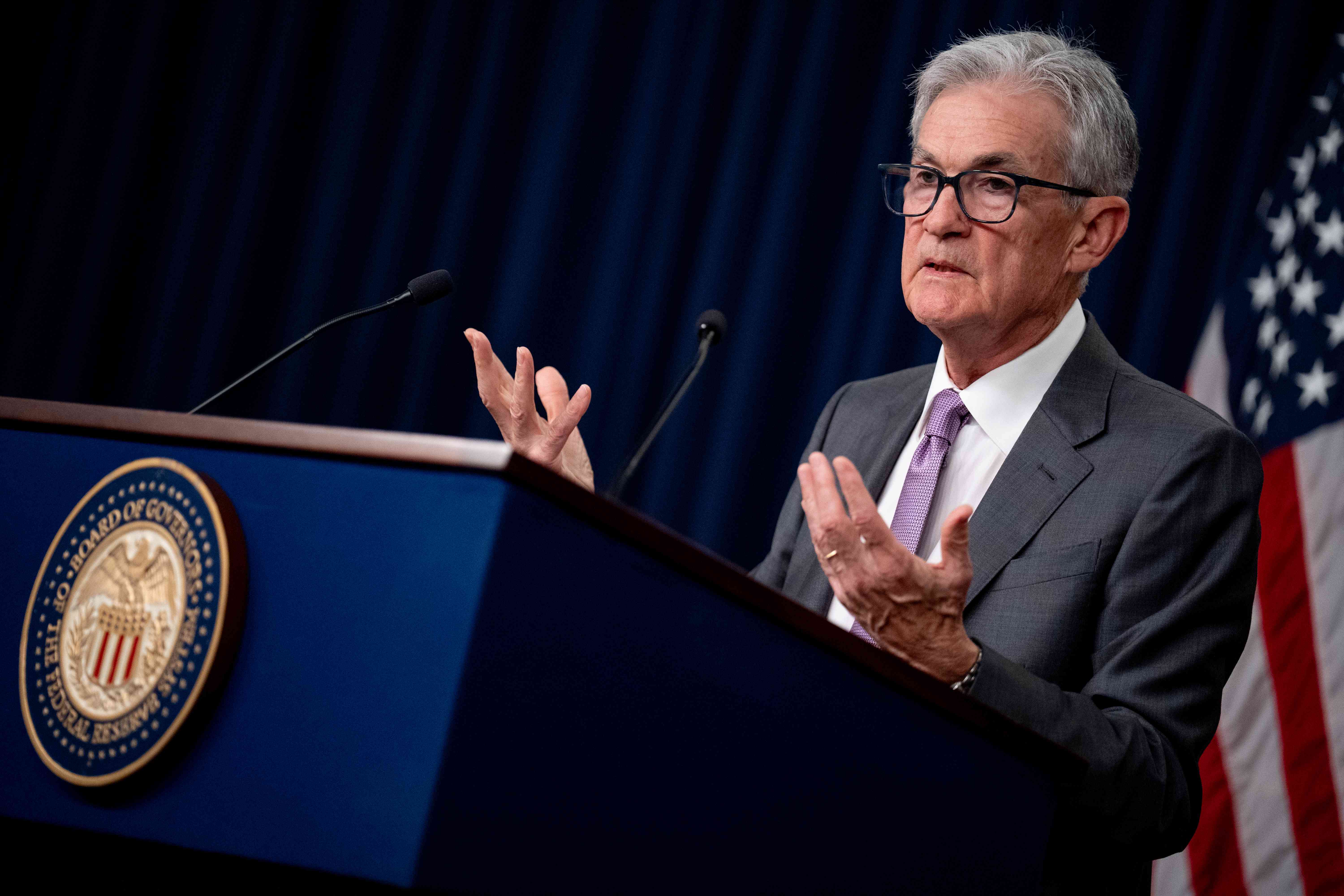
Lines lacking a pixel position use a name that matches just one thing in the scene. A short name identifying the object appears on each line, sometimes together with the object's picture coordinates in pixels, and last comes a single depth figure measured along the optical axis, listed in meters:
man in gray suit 6.16
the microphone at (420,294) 6.40
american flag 6.85
